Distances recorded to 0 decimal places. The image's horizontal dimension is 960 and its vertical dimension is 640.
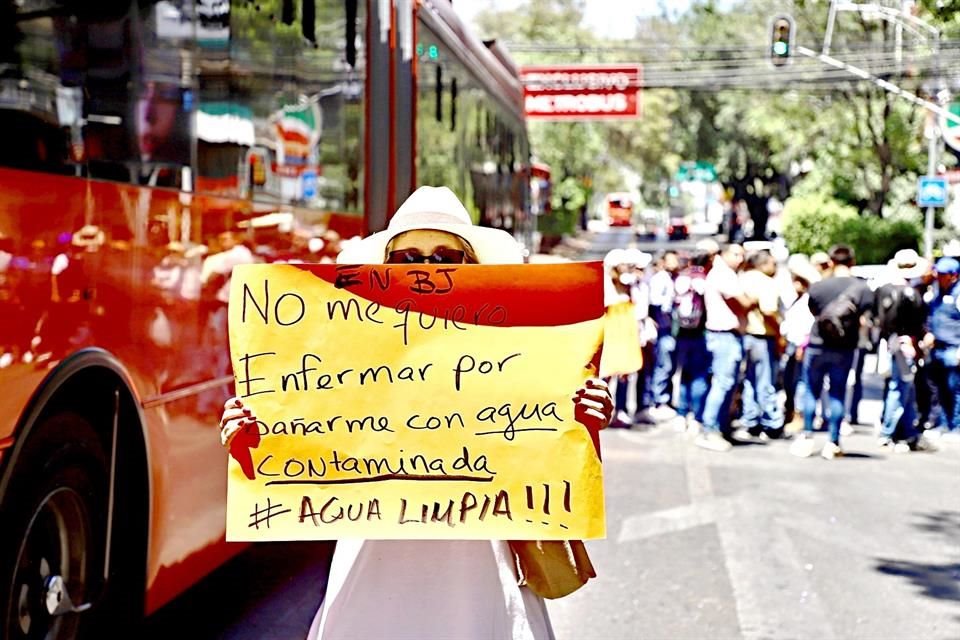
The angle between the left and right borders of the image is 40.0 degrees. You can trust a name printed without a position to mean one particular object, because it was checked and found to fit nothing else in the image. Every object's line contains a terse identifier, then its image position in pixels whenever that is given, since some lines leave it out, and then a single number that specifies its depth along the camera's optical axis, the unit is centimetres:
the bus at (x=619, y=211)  10519
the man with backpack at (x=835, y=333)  1073
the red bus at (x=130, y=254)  392
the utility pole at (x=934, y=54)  2641
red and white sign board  4303
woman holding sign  292
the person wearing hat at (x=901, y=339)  1141
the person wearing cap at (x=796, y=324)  1202
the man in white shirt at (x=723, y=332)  1152
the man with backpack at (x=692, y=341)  1220
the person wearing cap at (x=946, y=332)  1207
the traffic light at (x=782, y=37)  2461
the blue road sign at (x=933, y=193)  2759
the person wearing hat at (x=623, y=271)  1179
